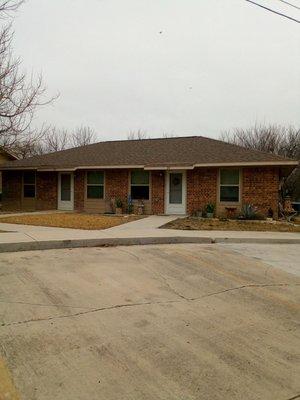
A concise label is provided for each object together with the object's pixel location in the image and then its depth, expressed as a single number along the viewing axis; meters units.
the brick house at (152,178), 16.97
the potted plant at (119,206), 18.44
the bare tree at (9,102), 15.70
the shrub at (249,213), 16.52
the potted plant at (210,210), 17.12
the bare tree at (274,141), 36.75
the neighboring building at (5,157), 23.58
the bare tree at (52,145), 49.03
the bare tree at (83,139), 49.53
